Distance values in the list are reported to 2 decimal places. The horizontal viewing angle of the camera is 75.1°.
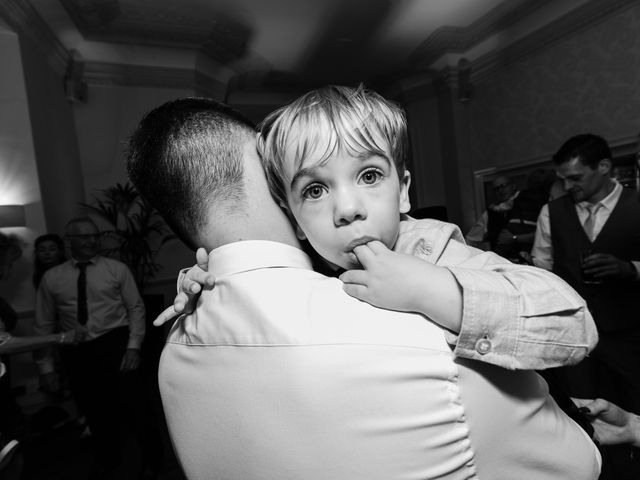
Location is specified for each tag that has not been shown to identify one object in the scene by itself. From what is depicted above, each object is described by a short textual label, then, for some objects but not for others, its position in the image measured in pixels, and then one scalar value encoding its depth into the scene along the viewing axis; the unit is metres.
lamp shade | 3.96
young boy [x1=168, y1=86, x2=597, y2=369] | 0.58
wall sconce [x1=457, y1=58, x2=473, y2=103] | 6.78
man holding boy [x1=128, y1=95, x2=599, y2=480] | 0.54
